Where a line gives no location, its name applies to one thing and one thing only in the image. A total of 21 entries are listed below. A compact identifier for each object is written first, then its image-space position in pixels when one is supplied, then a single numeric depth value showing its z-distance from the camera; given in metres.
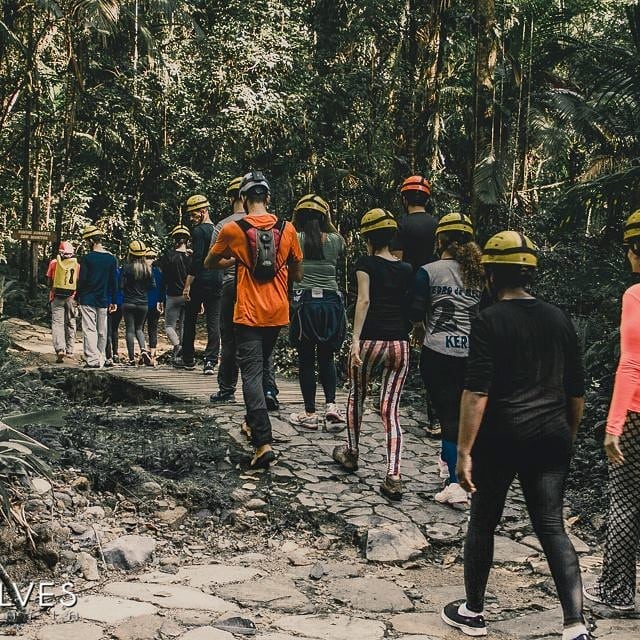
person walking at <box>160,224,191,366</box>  11.08
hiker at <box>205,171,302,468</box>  6.36
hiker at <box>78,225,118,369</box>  11.35
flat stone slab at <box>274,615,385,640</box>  4.00
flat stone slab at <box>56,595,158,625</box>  4.00
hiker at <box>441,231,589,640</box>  3.78
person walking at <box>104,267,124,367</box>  12.18
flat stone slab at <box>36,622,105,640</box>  3.72
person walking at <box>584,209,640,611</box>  4.14
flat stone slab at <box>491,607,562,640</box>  4.10
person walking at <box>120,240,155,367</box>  11.63
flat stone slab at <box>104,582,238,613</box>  4.27
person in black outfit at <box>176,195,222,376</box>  9.18
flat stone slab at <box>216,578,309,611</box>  4.42
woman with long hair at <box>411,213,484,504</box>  5.77
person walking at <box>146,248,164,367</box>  12.11
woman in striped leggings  5.91
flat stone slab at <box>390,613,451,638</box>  4.07
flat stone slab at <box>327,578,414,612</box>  4.48
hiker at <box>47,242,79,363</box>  12.16
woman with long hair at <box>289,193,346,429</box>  6.93
